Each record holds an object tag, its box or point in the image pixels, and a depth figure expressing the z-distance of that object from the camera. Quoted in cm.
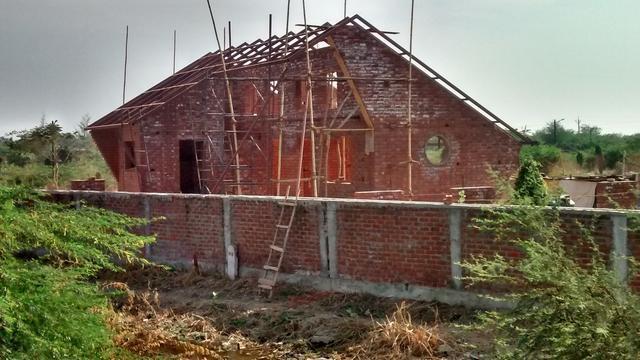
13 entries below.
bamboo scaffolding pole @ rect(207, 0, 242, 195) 1716
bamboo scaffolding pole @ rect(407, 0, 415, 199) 1683
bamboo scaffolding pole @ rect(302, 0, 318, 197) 1456
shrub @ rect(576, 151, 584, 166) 4198
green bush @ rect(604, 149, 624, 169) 4109
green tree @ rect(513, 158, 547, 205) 1483
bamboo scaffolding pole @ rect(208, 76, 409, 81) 1592
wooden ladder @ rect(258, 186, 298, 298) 1200
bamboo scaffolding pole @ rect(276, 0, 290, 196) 1556
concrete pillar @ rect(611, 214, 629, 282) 867
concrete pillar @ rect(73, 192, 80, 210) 1562
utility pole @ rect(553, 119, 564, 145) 6471
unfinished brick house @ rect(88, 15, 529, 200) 1786
